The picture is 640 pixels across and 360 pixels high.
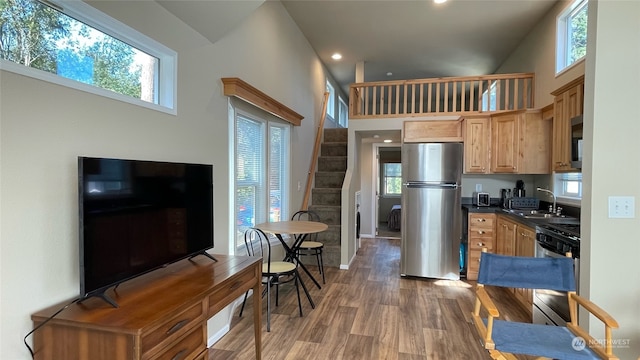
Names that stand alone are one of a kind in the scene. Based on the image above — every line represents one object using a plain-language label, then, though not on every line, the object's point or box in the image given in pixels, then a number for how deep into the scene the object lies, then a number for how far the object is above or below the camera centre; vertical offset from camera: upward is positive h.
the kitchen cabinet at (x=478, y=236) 4.10 -0.79
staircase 4.84 -0.24
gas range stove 2.20 -0.46
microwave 2.74 +0.32
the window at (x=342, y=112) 8.74 +1.88
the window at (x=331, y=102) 7.37 +1.80
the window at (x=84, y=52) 1.36 +0.64
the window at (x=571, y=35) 3.48 +1.69
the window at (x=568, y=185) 3.52 -0.10
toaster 4.65 -0.34
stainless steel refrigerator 4.16 -0.42
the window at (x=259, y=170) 3.50 +0.05
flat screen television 1.34 -0.23
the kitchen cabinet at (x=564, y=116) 2.80 +0.59
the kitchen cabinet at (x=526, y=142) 3.95 +0.44
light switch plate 1.62 -0.15
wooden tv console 1.19 -0.61
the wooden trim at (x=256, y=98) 2.79 +0.79
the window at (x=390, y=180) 9.58 -0.14
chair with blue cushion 1.56 -0.82
